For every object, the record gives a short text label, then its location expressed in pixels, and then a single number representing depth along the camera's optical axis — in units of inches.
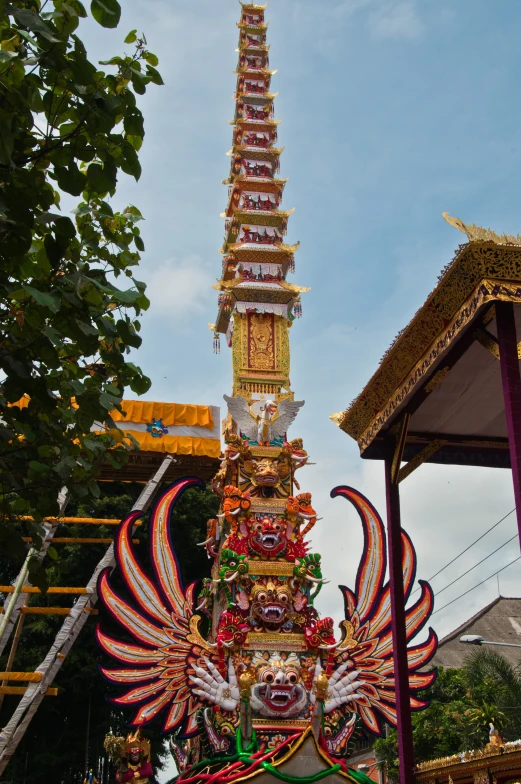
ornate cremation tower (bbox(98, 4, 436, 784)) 620.1
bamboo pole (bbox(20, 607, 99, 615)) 714.4
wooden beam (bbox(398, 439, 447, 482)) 426.9
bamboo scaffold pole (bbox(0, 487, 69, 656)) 652.1
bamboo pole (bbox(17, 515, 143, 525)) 752.3
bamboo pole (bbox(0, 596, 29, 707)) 695.7
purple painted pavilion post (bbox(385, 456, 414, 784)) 359.9
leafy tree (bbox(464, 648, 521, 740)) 708.7
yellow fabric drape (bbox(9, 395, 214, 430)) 871.1
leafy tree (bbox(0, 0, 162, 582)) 188.7
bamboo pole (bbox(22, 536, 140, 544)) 761.8
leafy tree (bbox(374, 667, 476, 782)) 791.1
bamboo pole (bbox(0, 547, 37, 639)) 641.6
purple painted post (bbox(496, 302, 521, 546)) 270.1
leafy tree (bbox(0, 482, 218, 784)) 865.5
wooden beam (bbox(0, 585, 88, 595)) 688.2
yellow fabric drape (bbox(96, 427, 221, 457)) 854.5
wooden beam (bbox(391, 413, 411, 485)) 389.5
